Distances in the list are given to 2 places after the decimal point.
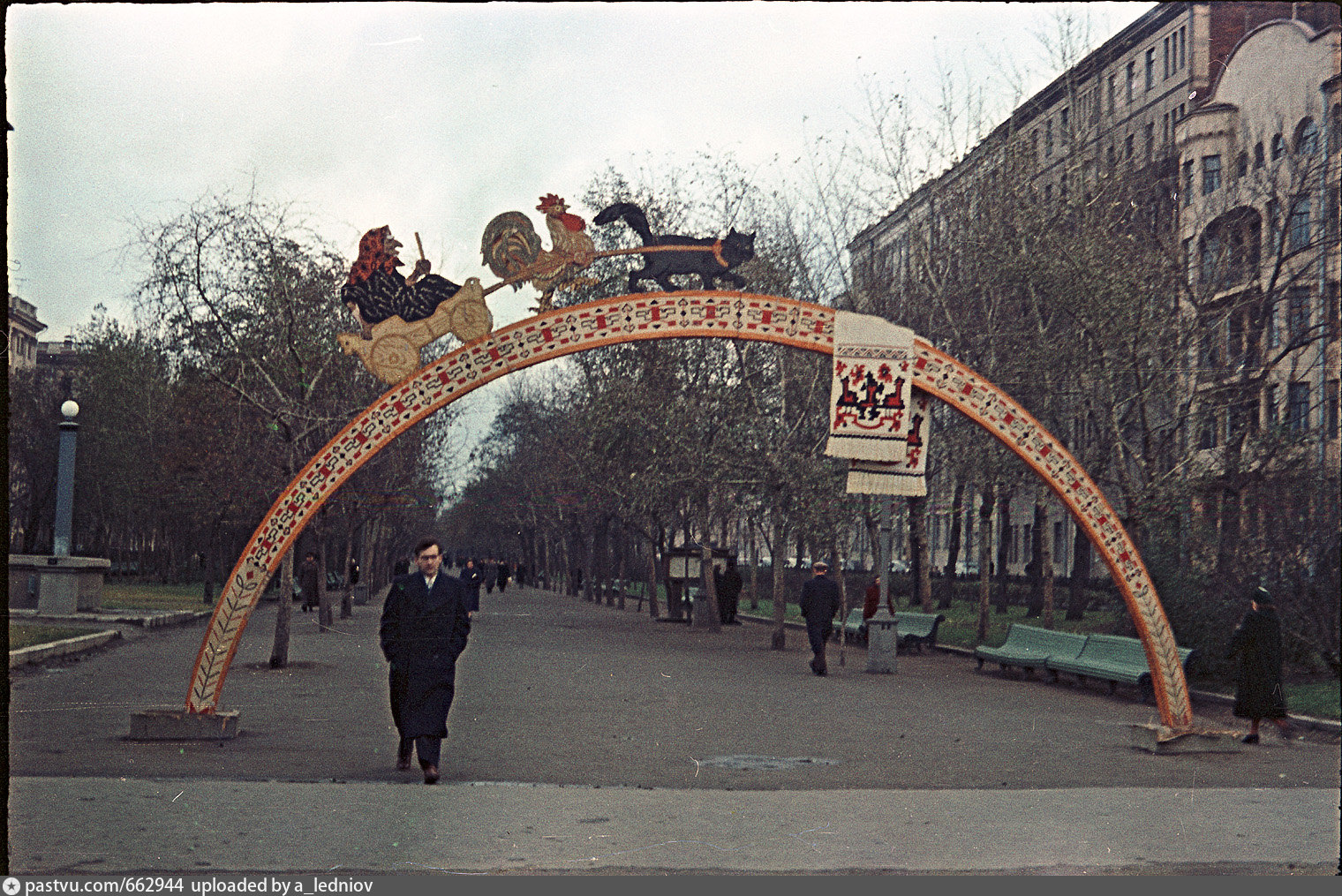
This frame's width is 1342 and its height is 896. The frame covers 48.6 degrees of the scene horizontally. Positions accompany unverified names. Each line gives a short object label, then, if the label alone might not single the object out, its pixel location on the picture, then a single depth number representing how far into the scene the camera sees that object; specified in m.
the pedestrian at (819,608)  23.44
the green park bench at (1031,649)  22.72
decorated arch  13.08
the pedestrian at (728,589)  40.81
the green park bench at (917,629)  29.98
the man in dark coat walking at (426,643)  11.17
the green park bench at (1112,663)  19.22
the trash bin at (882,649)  24.47
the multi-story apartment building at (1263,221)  24.88
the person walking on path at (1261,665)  15.16
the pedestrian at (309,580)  38.50
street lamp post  30.12
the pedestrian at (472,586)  40.34
